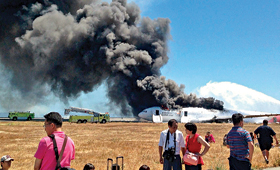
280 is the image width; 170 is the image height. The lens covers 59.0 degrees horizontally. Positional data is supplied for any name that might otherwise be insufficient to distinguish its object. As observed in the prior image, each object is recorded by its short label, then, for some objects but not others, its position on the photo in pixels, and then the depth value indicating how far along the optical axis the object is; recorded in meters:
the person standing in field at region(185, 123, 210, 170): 6.37
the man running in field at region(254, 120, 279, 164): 10.08
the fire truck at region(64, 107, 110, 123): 47.00
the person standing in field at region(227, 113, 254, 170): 6.06
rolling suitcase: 6.19
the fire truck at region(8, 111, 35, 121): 54.03
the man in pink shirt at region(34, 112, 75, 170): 3.97
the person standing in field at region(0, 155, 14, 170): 5.45
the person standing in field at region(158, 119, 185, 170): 6.33
